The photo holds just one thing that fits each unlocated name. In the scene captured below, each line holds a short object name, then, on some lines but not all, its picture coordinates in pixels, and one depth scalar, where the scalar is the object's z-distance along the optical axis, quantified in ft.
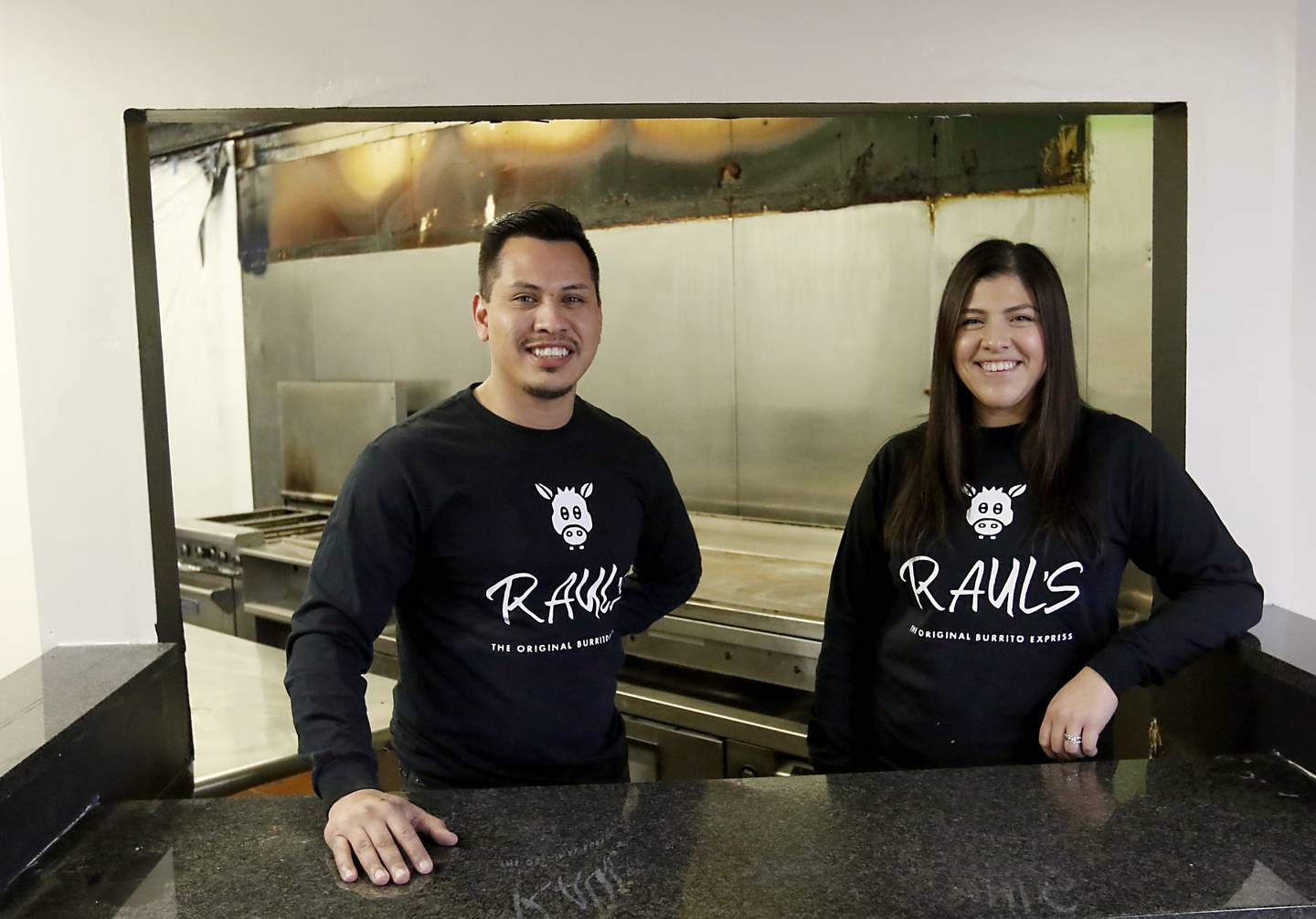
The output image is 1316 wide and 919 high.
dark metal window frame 5.48
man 4.95
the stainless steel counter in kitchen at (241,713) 6.65
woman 4.95
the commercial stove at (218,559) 12.91
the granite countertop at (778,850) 3.55
